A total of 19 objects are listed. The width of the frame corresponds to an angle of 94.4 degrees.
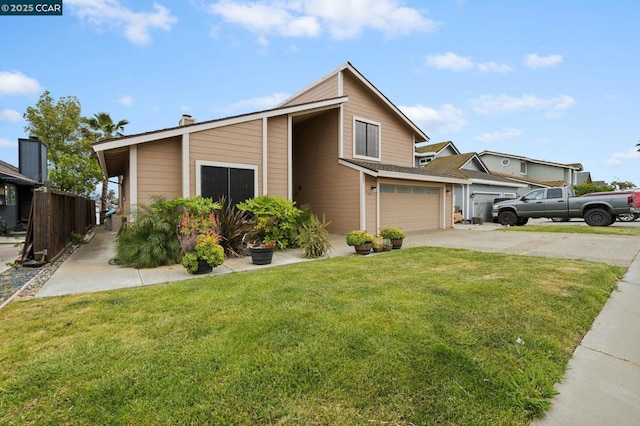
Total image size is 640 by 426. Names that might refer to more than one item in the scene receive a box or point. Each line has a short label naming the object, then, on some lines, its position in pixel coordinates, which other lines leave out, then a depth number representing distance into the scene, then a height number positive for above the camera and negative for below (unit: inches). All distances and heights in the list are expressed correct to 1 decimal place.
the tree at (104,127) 945.5 +273.1
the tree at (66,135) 839.7 +242.0
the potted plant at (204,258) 210.7 -33.5
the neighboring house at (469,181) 734.5 +74.8
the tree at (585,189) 1121.4 +77.5
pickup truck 496.7 +5.3
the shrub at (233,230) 285.7 -19.6
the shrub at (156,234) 240.7 -19.5
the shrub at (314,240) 283.4 -29.0
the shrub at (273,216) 304.8 -5.6
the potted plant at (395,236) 320.7 -28.0
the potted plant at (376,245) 298.3 -35.4
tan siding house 319.6 +65.2
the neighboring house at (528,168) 1128.8 +163.0
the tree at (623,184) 1461.6 +125.7
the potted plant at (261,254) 249.4 -36.4
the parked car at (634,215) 510.4 -10.3
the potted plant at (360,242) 288.4 -30.8
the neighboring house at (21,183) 517.3 +51.5
